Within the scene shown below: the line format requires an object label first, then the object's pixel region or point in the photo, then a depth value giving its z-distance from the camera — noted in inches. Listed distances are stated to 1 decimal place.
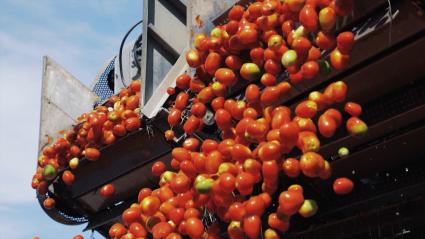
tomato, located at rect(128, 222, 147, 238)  227.8
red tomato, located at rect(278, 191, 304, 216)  174.6
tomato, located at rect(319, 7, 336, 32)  185.2
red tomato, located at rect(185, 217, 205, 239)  200.7
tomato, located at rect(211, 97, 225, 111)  221.8
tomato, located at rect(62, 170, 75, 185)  313.6
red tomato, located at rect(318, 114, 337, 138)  182.1
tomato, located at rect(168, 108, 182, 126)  235.9
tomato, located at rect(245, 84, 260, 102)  204.1
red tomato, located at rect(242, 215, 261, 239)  179.2
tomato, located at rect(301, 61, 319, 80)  187.3
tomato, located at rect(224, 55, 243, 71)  219.6
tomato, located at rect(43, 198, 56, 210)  334.0
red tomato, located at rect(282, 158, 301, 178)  181.8
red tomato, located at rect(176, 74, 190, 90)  240.1
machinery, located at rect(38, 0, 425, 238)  186.5
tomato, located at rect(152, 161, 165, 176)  251.1
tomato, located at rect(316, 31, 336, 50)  191.3
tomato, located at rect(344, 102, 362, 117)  188.7
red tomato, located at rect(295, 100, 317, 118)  187.0
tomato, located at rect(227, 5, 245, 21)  222.7
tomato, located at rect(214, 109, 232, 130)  211.8
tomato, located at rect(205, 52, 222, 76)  223.1
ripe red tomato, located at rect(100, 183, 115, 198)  300.0
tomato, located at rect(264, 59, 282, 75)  203.6
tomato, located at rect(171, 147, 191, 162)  215.6
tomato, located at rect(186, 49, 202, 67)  230.4
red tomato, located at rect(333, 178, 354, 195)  184.4
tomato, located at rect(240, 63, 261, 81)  211.0
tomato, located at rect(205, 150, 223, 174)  197.2
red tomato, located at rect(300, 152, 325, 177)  175.8
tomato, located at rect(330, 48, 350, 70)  183.5
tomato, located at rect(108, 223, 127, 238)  239.8
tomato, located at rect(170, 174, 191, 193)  207.9
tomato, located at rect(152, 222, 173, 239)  207.8
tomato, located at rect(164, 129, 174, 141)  248.4
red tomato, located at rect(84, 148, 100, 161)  295.4
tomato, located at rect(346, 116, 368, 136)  184.1
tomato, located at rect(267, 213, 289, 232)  182.4
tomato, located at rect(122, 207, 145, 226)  230.8
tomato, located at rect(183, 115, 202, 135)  225.5
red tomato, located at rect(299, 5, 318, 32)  187.3
